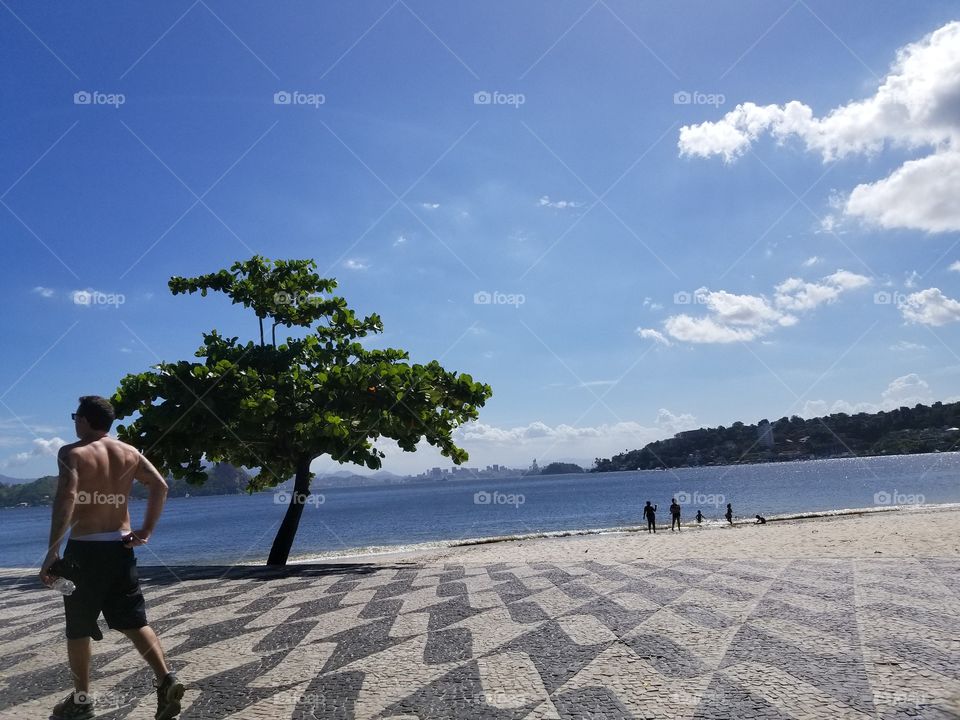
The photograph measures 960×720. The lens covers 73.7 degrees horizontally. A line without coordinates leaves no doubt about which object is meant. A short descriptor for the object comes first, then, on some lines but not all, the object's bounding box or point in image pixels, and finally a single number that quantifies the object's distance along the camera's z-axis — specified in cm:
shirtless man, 494
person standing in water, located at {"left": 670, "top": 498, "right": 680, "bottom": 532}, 3911
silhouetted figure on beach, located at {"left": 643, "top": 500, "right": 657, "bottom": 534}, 3846
